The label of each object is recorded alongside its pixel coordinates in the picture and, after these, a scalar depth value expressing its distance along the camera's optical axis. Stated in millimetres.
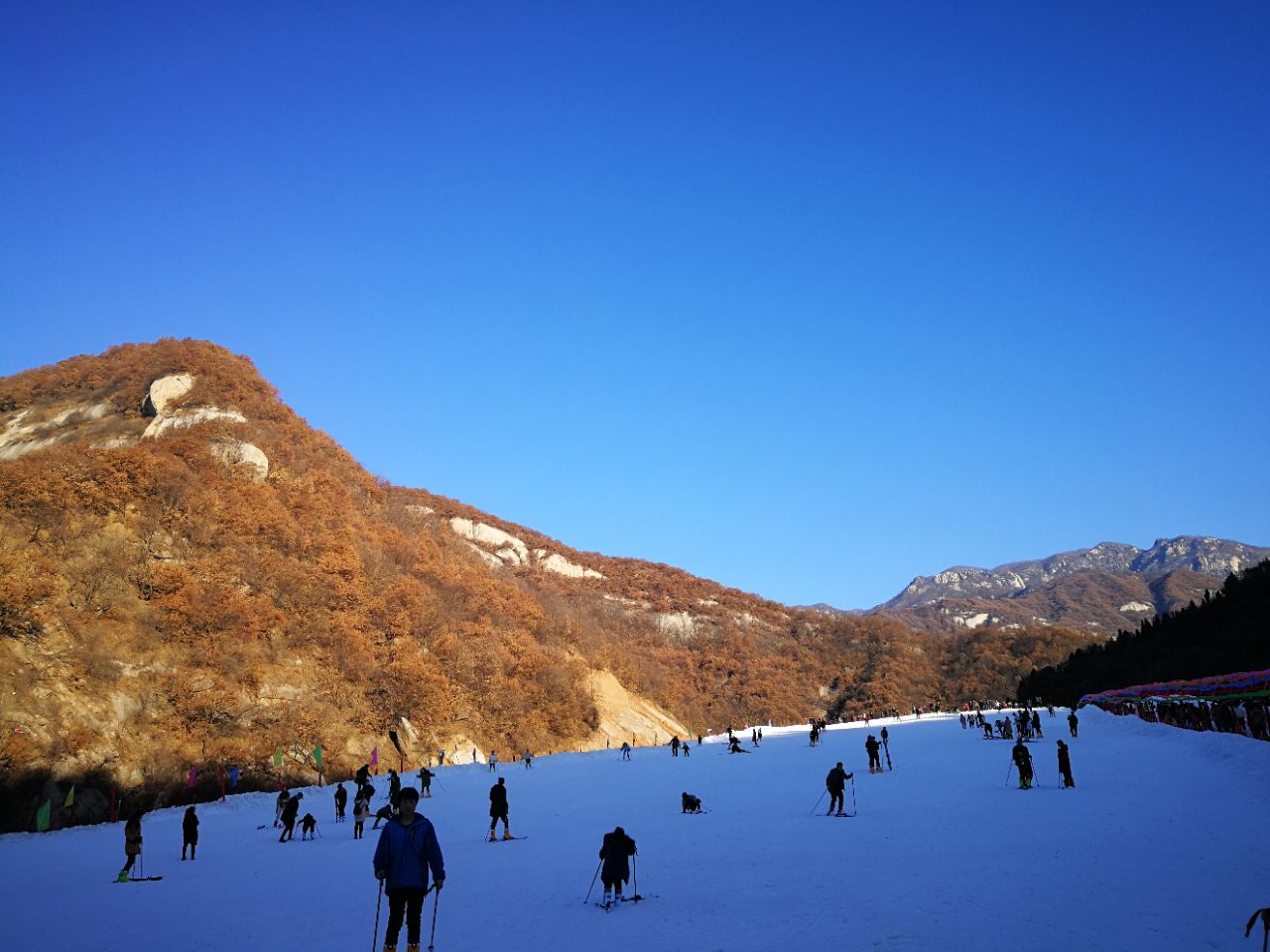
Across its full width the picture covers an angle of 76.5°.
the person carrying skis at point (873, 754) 26222
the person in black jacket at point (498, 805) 17983
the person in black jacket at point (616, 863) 11508
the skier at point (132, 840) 15703
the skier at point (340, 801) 23781
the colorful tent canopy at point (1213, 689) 27988
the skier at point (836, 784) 18391
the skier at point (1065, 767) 19844
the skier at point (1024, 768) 20266
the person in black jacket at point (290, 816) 20531
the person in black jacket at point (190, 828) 18019
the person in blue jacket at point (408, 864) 7738
